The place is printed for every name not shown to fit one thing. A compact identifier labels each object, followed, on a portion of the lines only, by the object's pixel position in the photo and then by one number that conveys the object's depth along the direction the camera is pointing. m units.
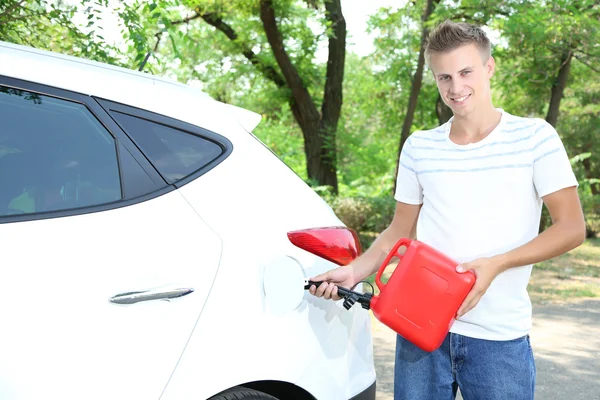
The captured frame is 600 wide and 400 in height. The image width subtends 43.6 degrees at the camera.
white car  1.80
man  2.10
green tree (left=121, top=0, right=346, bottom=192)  13.68
